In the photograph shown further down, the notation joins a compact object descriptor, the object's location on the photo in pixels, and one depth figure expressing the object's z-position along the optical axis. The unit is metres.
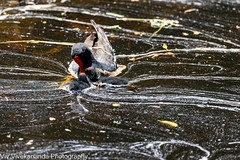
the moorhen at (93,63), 12.65
